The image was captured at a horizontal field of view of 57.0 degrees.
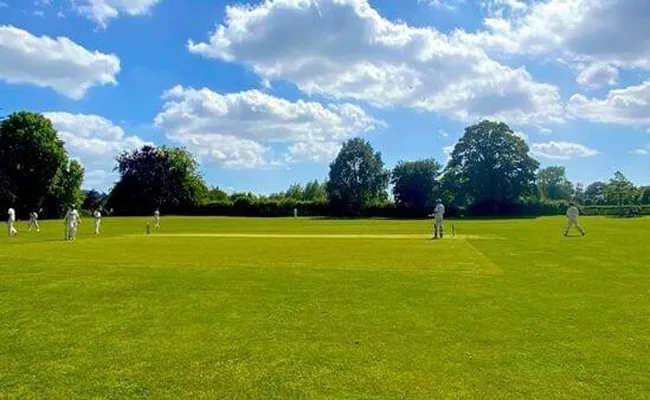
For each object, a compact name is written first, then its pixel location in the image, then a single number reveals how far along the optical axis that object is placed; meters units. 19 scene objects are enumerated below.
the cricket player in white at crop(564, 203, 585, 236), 39.12
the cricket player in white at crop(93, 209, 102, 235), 43.71
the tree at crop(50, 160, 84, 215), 92.44
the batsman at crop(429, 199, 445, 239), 36.47
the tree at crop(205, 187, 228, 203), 128.19
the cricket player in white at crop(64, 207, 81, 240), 36.69
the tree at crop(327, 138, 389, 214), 125.62
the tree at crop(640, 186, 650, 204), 130.88
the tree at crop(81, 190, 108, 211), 121.73
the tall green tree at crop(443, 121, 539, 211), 103.00
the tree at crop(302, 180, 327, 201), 161.50
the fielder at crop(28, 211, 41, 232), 49.38
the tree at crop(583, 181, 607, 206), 136.00
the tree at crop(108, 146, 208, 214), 119.88
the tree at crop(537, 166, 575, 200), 181.25
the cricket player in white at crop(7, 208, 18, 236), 41.73
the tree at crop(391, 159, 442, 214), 110.88
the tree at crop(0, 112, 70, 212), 87.50
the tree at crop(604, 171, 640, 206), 126.25
